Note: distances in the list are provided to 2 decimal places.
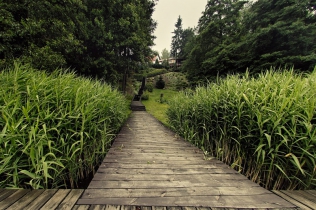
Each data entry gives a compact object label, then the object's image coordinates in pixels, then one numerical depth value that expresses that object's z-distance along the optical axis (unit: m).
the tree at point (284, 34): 7.04
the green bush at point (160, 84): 19.97
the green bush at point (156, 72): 23.62
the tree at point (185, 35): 35.53
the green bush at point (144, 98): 13.50
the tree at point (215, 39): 11.12
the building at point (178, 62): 28.73
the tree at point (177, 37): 38.76
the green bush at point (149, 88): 17.48
